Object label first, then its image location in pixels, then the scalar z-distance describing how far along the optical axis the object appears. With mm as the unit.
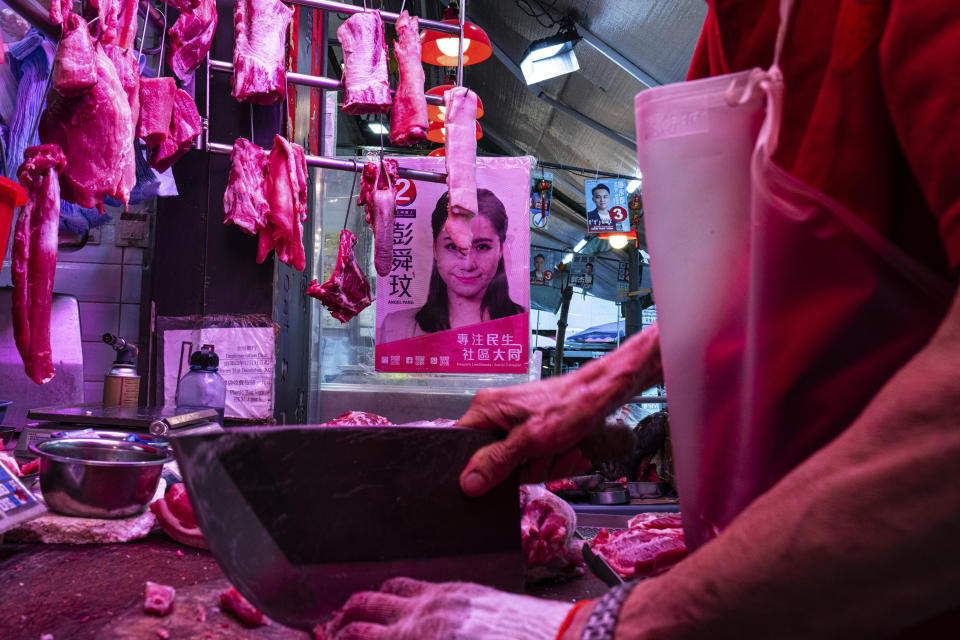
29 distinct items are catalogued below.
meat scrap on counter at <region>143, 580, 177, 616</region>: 1310
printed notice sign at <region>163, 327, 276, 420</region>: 3545
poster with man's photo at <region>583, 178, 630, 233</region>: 7715
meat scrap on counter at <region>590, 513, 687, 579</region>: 1427
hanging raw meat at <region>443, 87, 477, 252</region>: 3666
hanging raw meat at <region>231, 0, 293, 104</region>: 3115
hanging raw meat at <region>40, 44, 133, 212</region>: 2254
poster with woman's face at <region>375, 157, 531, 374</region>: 4215
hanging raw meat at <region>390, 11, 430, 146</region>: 3604
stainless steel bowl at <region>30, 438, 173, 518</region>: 1877
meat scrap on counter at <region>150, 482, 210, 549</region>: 1842
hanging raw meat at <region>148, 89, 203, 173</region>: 2951
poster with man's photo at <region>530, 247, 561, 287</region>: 11664
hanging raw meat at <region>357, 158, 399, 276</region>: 3629
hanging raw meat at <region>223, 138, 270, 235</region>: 3268
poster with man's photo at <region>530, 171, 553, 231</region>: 7648
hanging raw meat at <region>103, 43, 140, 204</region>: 2395
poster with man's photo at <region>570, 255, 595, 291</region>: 12492
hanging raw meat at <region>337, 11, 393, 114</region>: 3386
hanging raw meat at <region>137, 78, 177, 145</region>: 2768
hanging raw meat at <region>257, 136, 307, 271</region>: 3312
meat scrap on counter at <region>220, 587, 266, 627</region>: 1281
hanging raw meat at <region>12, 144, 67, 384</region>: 2021
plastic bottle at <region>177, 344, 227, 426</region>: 3209
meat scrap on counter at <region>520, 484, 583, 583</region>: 1614
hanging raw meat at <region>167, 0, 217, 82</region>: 2947
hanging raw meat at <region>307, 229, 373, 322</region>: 3639
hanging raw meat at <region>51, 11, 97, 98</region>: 2082
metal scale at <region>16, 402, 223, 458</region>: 2297
